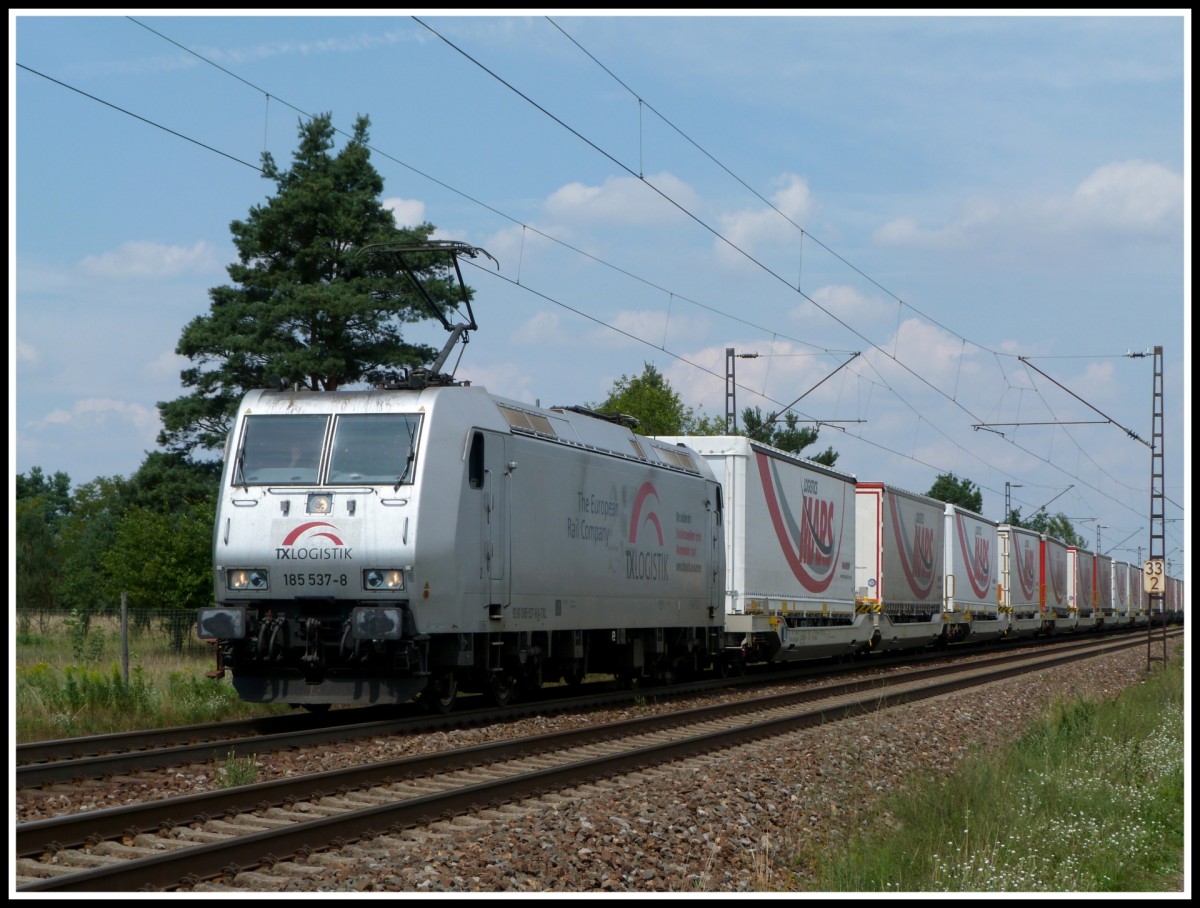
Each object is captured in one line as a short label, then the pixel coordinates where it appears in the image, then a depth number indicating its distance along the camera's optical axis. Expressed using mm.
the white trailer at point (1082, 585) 60062
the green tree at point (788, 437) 82500
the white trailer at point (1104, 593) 67312
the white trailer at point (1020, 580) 46656
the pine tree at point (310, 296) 39156
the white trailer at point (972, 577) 39094
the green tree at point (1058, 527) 133938
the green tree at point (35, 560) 65688
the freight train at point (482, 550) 14719
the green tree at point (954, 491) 136500
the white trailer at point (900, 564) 31375
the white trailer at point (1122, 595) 73750
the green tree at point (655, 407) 72750
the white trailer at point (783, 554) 24391
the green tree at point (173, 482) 39719
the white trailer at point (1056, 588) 53844
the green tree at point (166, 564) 33219
